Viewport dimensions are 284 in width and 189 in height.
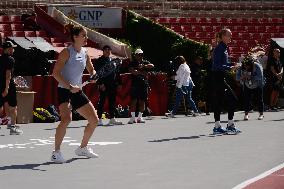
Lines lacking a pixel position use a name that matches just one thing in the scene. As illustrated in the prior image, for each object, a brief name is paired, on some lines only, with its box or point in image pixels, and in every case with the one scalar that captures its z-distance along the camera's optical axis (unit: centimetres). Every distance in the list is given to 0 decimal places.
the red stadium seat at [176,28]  3222
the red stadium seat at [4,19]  2768
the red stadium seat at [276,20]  3495
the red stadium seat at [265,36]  3250
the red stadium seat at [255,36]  3254
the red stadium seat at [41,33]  2653
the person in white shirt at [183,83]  2078
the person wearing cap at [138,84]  1825
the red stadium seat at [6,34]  2575
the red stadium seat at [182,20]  3341
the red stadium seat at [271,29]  3366
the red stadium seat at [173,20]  3306
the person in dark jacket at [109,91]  1728
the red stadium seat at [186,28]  3244
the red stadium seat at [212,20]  3394
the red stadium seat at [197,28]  3256
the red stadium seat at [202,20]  3381
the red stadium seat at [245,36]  3250
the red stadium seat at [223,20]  3421
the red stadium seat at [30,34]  2629
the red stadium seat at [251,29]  3350
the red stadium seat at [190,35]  3159
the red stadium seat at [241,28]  3350
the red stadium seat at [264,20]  3478
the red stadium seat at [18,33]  2605
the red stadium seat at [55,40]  2603
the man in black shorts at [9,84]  1472
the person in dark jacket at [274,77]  2250
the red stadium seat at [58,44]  2551
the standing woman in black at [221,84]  1414
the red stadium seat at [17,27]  2685
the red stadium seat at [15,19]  2773
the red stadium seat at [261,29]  3356
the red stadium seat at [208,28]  3267
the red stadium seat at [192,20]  3353
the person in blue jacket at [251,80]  1873
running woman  1022
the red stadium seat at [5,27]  2663
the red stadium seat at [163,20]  3320
